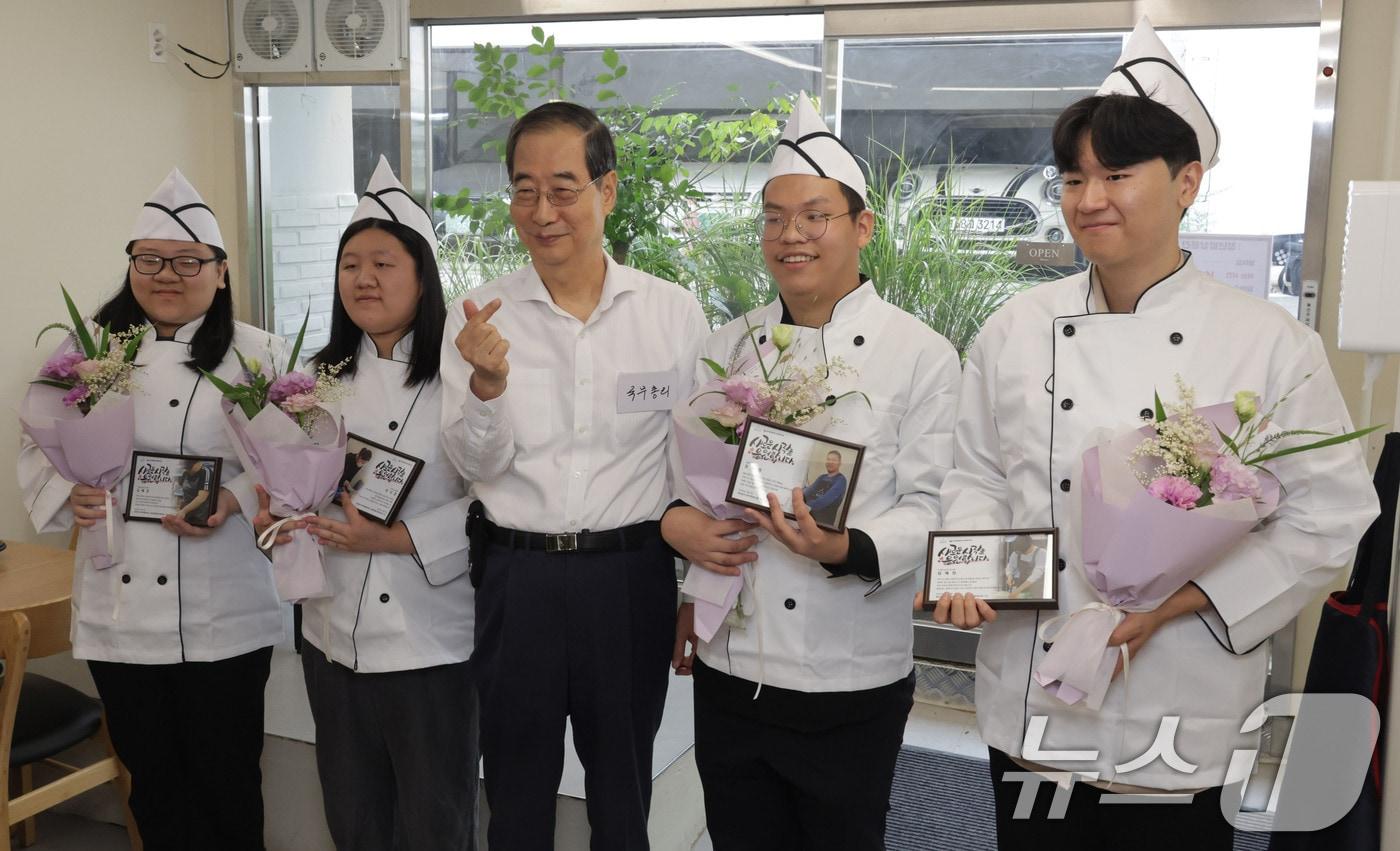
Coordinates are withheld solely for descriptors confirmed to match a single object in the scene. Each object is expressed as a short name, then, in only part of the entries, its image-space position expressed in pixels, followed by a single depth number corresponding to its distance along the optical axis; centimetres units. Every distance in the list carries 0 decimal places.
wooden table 293
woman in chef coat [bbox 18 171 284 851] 255
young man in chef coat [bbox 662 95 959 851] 199
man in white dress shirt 215
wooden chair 264
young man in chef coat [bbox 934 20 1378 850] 168
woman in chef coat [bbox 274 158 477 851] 231
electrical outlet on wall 425
